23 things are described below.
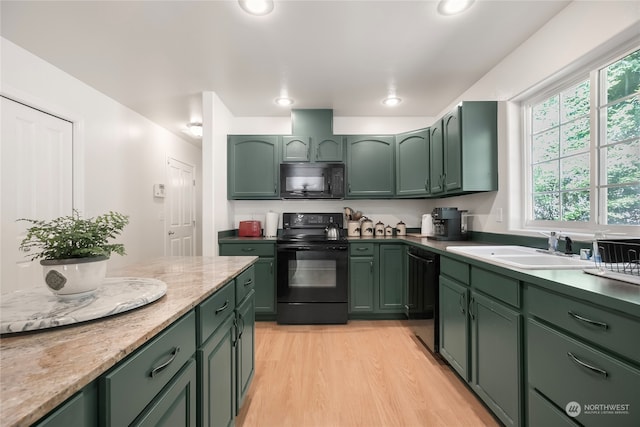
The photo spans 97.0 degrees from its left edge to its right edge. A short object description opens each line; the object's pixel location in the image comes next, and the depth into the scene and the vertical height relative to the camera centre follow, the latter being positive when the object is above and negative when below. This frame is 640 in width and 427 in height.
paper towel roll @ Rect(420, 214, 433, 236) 3.39 -0.13
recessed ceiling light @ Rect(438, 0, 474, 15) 1.70 +1.27
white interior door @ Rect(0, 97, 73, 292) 2.15 +0.32
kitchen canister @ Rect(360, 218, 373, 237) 3.62 -0.19
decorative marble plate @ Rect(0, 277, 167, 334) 0.70 -0.26
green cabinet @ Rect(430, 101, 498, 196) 2.44 +0.59
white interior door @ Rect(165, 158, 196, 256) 4.47 +0.09
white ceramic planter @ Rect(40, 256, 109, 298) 0.81 -0.18
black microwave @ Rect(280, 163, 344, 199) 3.46 +0.42
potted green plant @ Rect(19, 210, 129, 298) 0.81 -0.12
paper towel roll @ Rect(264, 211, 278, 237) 3.58 -0.14
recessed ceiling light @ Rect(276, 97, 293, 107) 3.20 +1.30
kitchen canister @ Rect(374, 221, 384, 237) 3.60 -0.20
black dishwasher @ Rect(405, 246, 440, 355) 2.29 -0.73
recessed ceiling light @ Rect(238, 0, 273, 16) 1.72 +1.29
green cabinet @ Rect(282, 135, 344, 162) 3.46 +0.80
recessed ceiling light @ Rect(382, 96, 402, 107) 3.17 +1.30
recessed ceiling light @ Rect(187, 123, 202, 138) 4.13 +1.30
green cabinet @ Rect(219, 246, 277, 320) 3.12 -0.65
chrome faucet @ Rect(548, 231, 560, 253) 1.76 -0.17
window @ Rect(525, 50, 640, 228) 1.53 +0.41
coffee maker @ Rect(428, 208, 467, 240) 2.75 -0.09
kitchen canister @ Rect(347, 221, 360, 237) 3.59 -0.19
